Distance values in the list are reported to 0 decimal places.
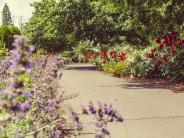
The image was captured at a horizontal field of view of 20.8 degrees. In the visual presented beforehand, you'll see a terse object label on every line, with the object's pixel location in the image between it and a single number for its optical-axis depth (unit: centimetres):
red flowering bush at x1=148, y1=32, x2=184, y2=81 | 1930
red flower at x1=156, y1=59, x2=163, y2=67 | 2002
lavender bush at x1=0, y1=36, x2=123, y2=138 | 298
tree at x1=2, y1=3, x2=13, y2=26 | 17488
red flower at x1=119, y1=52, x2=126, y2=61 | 2488
